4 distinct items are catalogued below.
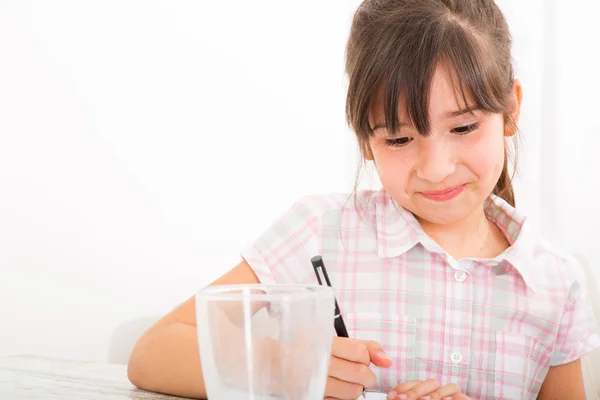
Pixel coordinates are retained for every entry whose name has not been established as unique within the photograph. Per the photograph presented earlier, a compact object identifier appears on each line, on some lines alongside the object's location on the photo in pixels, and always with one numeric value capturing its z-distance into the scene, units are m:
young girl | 0.78
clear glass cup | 0.39
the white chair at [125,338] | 1.09
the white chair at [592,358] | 1.23
